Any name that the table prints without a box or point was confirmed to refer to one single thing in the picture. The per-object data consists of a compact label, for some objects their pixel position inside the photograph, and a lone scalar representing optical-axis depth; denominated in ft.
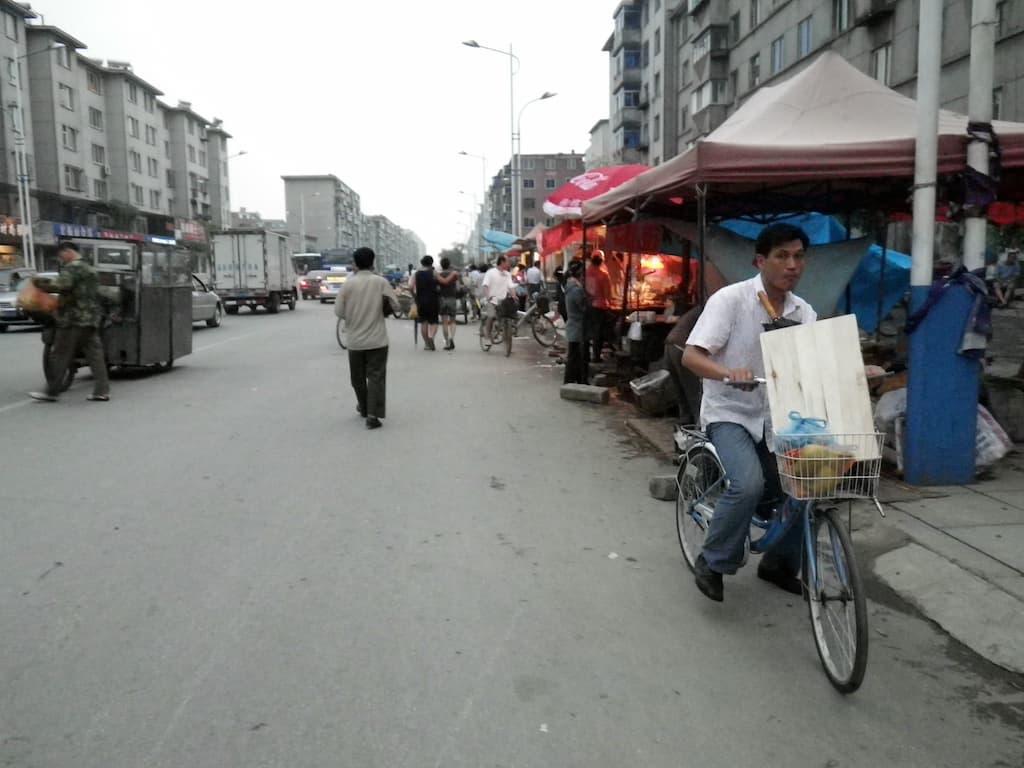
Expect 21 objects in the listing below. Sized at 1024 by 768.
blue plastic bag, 10.00
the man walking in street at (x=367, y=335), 28.76
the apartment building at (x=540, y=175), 387.55
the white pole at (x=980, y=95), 18.52
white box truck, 98.94
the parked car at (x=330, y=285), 128.94
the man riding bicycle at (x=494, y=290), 55.11
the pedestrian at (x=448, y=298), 56.57
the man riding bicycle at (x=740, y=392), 11.85
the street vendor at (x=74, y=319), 33.14
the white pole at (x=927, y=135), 18.63
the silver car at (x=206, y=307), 73.41
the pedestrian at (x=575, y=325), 34.81
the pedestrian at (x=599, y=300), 40.06
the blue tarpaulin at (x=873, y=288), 29.48
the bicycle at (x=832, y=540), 9.95
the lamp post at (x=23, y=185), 121.70
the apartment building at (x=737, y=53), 73.05
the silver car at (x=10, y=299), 69.87
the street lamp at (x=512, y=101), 114.32
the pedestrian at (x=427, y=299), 52.54
